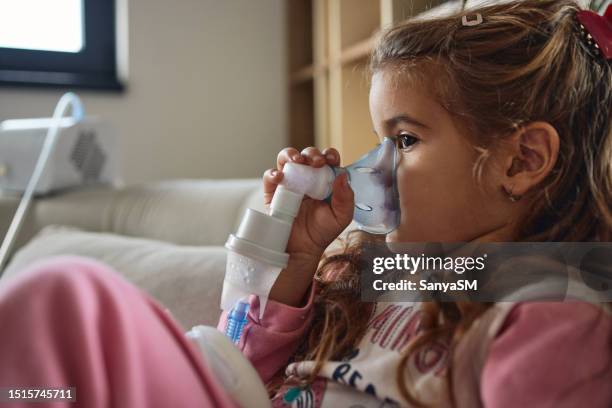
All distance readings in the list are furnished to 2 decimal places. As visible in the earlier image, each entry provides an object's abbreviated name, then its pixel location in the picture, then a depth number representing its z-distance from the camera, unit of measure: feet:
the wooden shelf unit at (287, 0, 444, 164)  4.33
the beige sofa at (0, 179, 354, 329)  3.23
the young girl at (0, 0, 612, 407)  1.51
